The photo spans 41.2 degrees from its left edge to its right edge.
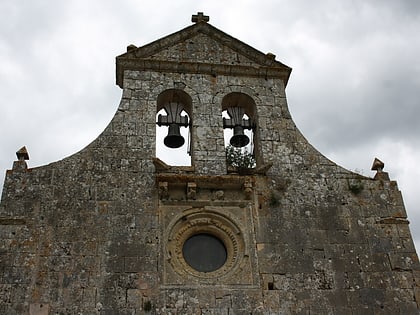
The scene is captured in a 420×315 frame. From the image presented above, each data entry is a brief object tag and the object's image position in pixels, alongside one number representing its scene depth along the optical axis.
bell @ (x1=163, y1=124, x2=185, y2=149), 10.79
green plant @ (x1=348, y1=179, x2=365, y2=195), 9.86
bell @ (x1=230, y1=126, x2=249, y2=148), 10.92
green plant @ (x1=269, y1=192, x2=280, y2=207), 9.47
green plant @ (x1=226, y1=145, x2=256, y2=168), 10.89
